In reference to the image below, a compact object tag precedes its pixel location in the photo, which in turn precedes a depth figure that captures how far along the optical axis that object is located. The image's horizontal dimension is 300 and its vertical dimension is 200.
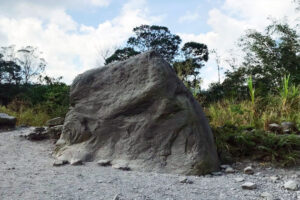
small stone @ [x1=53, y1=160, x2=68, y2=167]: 3.77
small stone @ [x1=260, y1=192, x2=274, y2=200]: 2.71
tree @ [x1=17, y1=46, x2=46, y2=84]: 18.81
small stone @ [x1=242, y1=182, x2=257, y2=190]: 2.93
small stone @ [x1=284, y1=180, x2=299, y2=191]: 2.99
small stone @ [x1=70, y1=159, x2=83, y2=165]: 3.82
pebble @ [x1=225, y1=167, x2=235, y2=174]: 3.63
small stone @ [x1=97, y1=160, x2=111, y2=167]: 3.76
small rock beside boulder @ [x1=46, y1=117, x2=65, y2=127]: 6.06
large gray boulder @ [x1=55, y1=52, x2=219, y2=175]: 3.54
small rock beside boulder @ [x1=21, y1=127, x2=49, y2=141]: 5.78
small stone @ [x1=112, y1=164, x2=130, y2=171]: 3.56
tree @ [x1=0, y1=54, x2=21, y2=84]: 18.00
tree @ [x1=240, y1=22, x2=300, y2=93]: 13.36
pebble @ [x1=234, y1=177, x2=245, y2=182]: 3.21
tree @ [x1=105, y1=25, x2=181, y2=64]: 18.94
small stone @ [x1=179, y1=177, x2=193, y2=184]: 3.04
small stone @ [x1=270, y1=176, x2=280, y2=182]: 3.34
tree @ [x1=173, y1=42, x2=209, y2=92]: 18.05
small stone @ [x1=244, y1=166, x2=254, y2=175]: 3.65
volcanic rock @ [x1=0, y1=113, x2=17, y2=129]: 7.21
